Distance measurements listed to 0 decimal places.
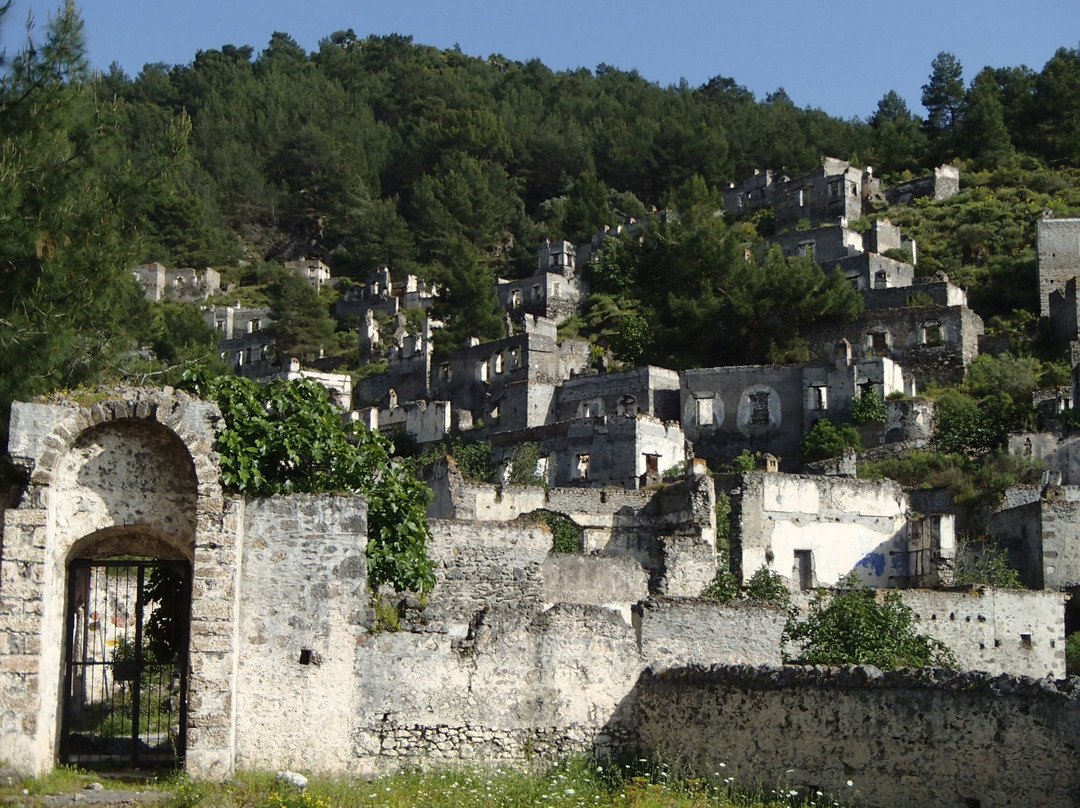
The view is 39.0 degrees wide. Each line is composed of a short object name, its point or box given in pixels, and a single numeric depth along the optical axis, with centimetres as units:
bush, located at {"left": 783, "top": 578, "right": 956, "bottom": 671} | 2245
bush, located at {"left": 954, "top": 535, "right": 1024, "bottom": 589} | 3419
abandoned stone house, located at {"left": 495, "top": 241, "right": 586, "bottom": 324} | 8188
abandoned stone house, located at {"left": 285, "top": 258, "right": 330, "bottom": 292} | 9962
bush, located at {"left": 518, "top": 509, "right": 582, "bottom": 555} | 3112
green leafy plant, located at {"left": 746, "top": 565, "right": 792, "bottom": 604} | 2685
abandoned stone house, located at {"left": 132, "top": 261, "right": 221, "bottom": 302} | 9538
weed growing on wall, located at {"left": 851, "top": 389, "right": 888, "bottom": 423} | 5134
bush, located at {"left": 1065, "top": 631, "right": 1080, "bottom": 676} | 3094
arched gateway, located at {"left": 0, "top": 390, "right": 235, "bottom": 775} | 1623
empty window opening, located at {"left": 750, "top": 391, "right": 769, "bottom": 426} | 5338
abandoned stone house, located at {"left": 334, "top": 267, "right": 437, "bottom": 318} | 8888
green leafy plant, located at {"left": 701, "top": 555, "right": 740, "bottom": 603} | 2583
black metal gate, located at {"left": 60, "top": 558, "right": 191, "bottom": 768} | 1752
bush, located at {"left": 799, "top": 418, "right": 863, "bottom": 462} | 4978
